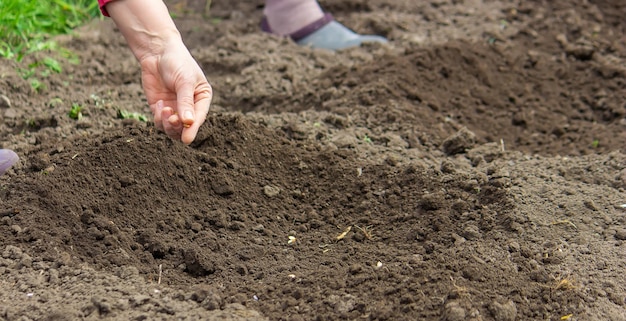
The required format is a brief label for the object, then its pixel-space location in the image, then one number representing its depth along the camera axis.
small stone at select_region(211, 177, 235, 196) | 2.86
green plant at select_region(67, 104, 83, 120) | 3.36
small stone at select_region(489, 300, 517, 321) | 2.23
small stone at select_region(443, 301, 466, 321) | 2.18
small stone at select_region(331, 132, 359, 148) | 3.32
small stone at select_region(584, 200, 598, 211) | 2.87
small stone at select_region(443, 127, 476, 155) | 3.42
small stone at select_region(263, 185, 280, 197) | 2.92
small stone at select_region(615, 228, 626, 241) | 2.71
